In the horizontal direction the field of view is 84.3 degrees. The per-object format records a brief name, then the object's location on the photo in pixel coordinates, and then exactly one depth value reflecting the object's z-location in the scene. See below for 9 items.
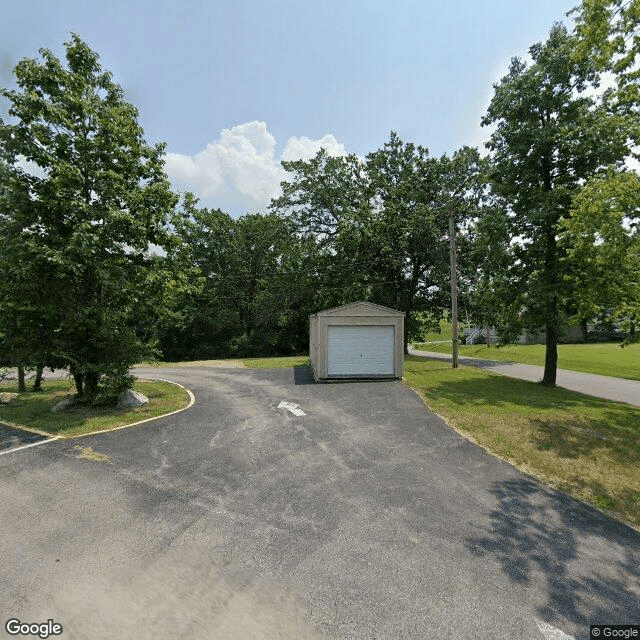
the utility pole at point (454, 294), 19.48
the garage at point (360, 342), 15.08
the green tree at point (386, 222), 26.14
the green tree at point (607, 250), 9.57
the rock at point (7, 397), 12.20
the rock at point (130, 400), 11.13
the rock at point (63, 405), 10.64
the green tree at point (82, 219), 9.41
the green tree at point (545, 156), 13.87
